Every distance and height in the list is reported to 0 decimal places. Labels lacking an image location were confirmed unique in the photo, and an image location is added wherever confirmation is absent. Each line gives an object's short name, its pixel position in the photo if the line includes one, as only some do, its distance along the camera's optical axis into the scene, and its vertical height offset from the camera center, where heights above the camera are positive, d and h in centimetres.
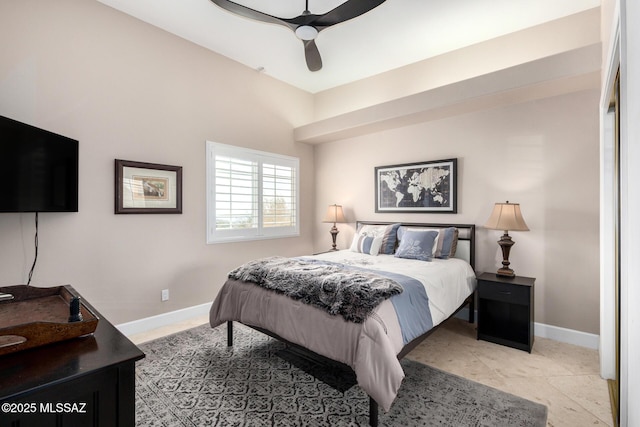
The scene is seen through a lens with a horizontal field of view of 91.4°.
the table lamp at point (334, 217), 479 -5
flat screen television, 219 +35
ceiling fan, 222 +151
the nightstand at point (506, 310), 291 -96
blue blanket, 217 -69
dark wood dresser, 94 -55
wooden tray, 112 -46
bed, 189 -67
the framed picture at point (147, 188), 323 +29
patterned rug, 196 -129
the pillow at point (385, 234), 394 -26
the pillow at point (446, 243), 355 -34
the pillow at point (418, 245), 348 -36
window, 407 +29
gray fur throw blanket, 203 -52
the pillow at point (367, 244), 391 -39
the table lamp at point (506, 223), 306 -10
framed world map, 390 +36
